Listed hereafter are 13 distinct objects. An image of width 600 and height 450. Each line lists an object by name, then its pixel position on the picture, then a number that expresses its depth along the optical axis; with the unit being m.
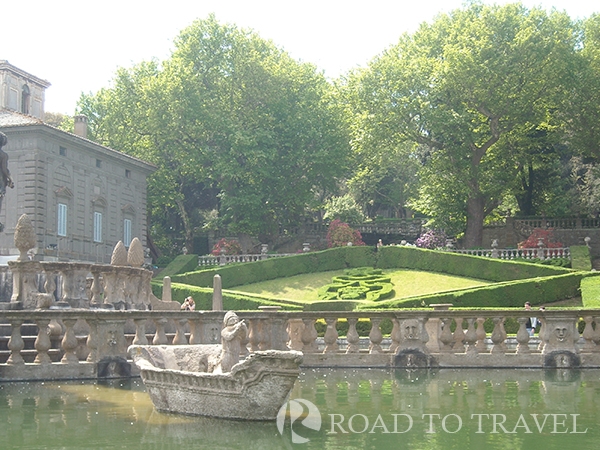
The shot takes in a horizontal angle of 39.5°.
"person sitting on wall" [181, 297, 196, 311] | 28.21
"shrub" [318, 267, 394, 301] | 41.50
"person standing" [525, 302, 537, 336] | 27.53
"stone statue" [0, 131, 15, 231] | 18.52
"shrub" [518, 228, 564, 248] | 49.00
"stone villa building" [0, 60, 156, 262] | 44.09
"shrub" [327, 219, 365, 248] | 55.44
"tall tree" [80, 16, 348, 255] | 55.12
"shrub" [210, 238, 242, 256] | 54.59
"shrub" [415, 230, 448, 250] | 55.78
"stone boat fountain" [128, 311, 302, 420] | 10.20
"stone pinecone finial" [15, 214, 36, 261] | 17.47
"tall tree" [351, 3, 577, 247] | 49.34
